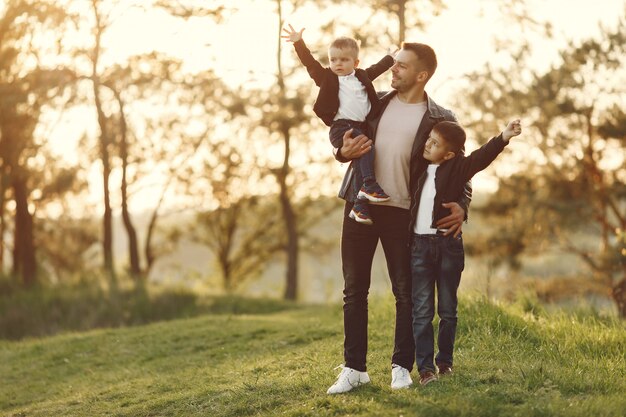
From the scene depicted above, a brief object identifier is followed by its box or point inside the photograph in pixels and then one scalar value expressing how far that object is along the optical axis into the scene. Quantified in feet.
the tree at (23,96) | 65.00
